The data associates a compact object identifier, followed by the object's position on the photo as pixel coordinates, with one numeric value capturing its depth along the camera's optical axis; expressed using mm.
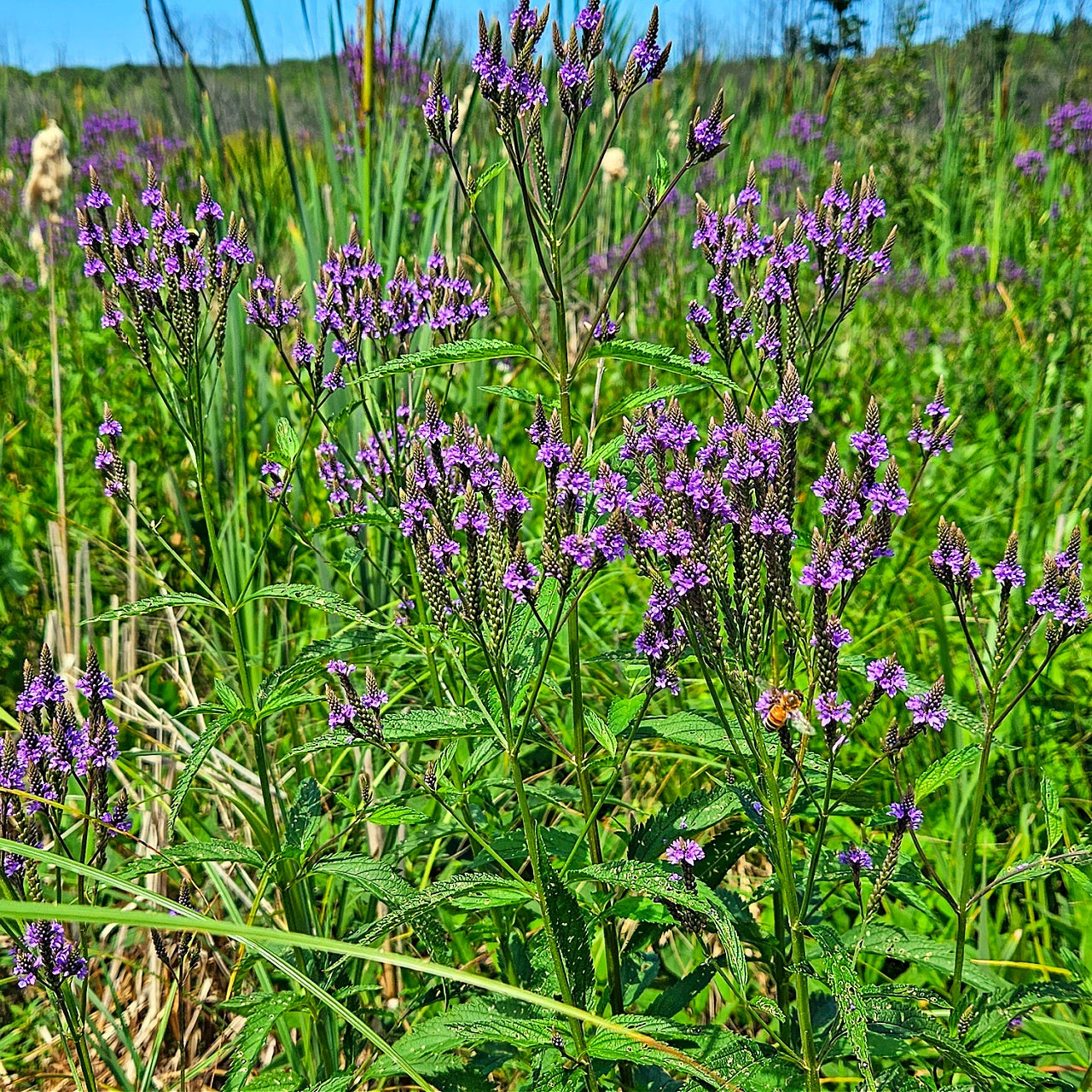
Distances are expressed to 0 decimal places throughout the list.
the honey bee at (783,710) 446
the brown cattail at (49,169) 1113
